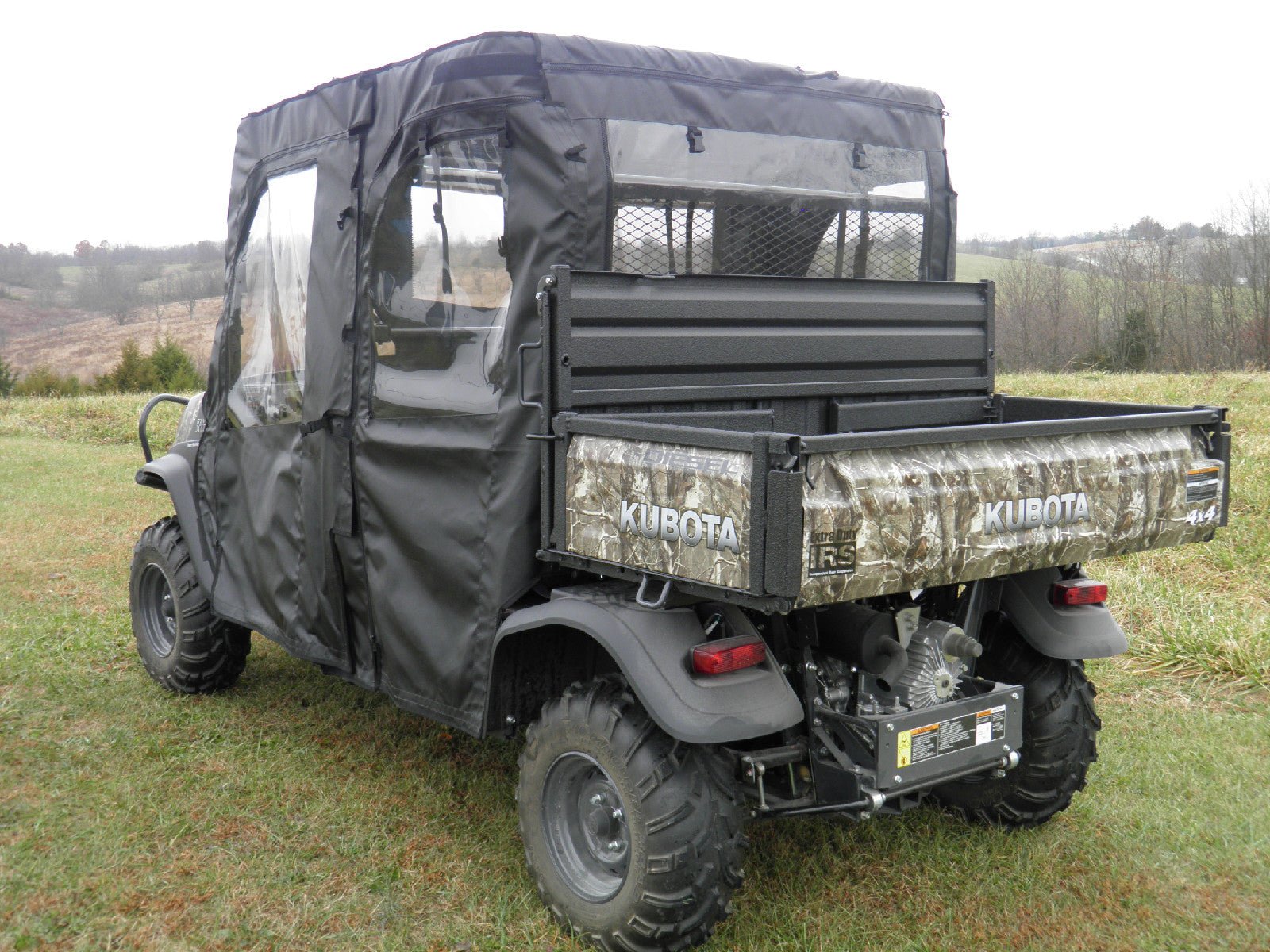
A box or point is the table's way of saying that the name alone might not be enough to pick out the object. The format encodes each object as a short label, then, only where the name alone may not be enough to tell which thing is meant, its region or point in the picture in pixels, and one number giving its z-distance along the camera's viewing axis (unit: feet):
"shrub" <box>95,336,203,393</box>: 110.11
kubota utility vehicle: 9.78
